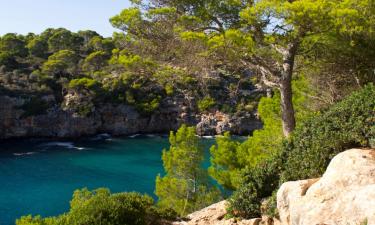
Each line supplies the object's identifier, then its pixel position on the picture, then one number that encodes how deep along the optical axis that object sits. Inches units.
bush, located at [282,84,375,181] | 394.3
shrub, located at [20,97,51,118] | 2564.0
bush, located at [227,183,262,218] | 446.0
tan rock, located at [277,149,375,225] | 271.6
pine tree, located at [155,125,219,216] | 943.0
